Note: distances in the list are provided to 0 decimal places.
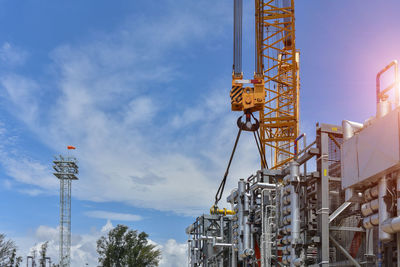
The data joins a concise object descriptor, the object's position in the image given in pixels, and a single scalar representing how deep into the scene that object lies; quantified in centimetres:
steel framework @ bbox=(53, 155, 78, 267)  10000
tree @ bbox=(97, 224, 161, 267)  7144
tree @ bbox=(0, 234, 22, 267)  6256
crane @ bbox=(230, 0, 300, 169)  4175
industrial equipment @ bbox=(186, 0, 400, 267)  1395
